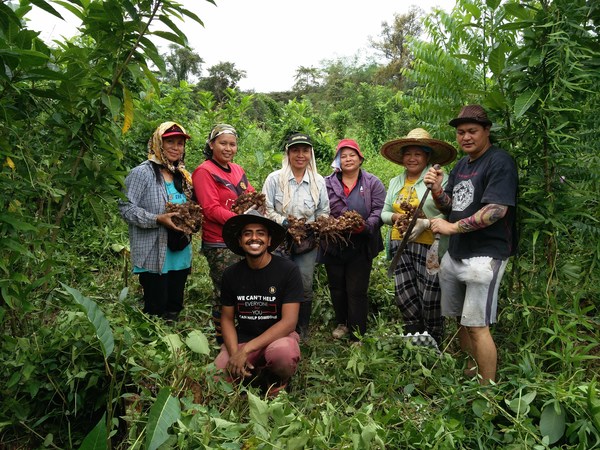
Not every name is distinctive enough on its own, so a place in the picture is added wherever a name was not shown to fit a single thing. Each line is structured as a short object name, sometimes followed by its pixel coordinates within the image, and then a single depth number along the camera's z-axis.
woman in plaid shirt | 3.57
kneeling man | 2.99
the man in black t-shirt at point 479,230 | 2.86
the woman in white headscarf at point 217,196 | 3.72
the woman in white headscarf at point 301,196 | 3.92
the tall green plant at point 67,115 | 1.98
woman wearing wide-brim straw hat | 3.63
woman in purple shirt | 3.98
